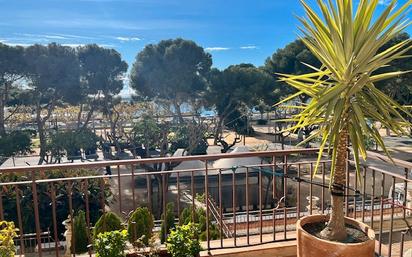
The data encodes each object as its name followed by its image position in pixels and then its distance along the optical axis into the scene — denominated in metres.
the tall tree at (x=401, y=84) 16.61
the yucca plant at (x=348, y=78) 1.88
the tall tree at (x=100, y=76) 18.06
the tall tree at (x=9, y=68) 16.12
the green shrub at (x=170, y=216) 7.01
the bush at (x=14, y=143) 16.89
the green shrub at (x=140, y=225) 2.62
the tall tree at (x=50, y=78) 16.81
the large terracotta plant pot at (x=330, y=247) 1.96
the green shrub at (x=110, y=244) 2.27
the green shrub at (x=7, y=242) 2.04
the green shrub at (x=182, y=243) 2.37
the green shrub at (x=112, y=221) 4.48
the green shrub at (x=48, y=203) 8.88
